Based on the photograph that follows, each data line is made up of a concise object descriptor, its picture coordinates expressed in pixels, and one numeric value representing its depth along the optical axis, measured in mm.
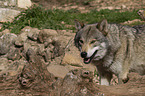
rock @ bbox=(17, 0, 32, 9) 17962
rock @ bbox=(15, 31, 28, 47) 14544
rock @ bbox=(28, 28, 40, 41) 14359
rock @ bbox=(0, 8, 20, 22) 16609
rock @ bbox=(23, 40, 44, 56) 13723
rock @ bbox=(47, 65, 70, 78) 10108
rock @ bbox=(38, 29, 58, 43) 13812
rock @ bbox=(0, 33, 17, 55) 14764
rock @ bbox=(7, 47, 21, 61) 14273
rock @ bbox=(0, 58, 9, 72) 13498
